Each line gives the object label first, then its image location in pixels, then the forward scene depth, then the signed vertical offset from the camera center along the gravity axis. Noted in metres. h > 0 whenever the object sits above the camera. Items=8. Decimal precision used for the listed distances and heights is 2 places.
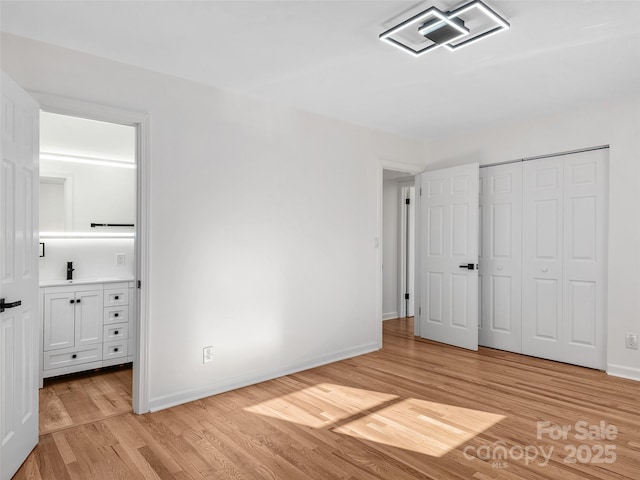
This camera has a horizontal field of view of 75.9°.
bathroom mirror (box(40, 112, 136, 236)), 4.02 +0.64
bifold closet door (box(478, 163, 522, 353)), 4.49 -0.18
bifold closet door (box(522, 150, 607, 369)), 3.90 -0.16
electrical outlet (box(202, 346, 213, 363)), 3.28 -0.92
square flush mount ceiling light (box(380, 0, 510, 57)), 2.24 +1.25
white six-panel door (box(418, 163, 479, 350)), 4.62 -0.17
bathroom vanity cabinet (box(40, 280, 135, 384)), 3.63 -0.81
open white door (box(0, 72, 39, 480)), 2.05 -0.20
